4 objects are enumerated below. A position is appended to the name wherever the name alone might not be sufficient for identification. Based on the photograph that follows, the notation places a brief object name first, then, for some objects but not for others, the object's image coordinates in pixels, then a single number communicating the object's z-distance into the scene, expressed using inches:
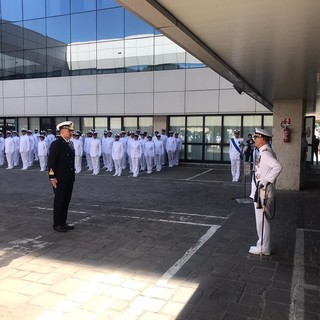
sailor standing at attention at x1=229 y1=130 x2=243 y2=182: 494.9
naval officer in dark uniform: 249.8
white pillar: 421.1
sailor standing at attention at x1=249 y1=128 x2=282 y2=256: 195.0
